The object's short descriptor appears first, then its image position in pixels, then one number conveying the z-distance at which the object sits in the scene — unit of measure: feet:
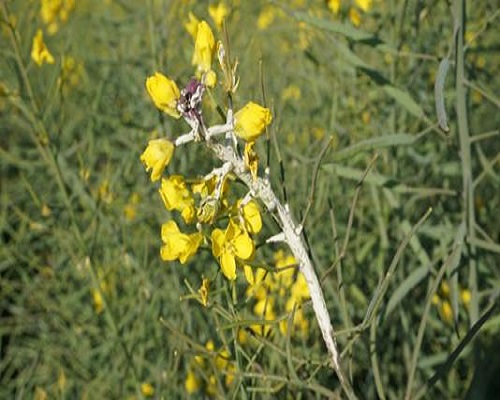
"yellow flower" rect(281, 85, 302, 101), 2.62
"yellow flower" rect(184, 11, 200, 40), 1.74
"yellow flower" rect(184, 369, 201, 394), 1.73
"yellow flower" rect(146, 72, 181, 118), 1.08
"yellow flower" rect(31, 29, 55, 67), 1.92
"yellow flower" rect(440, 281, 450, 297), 2.10
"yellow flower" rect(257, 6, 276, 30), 3.37
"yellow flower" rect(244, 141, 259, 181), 1.08
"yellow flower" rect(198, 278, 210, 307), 1.15
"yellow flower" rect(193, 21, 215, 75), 1.13
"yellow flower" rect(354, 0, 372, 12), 1.84
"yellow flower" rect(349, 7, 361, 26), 2.07
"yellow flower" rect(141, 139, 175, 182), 1.11
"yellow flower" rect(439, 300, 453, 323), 1.96
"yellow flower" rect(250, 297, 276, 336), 1.66
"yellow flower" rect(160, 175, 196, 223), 1.12
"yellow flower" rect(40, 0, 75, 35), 2.32
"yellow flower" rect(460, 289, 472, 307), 2.05
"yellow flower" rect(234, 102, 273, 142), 1.07
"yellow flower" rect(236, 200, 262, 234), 1.12
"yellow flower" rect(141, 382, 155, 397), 1.89
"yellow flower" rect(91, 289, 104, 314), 2.15
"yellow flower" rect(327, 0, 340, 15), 1.91
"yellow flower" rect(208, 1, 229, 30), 2.09
